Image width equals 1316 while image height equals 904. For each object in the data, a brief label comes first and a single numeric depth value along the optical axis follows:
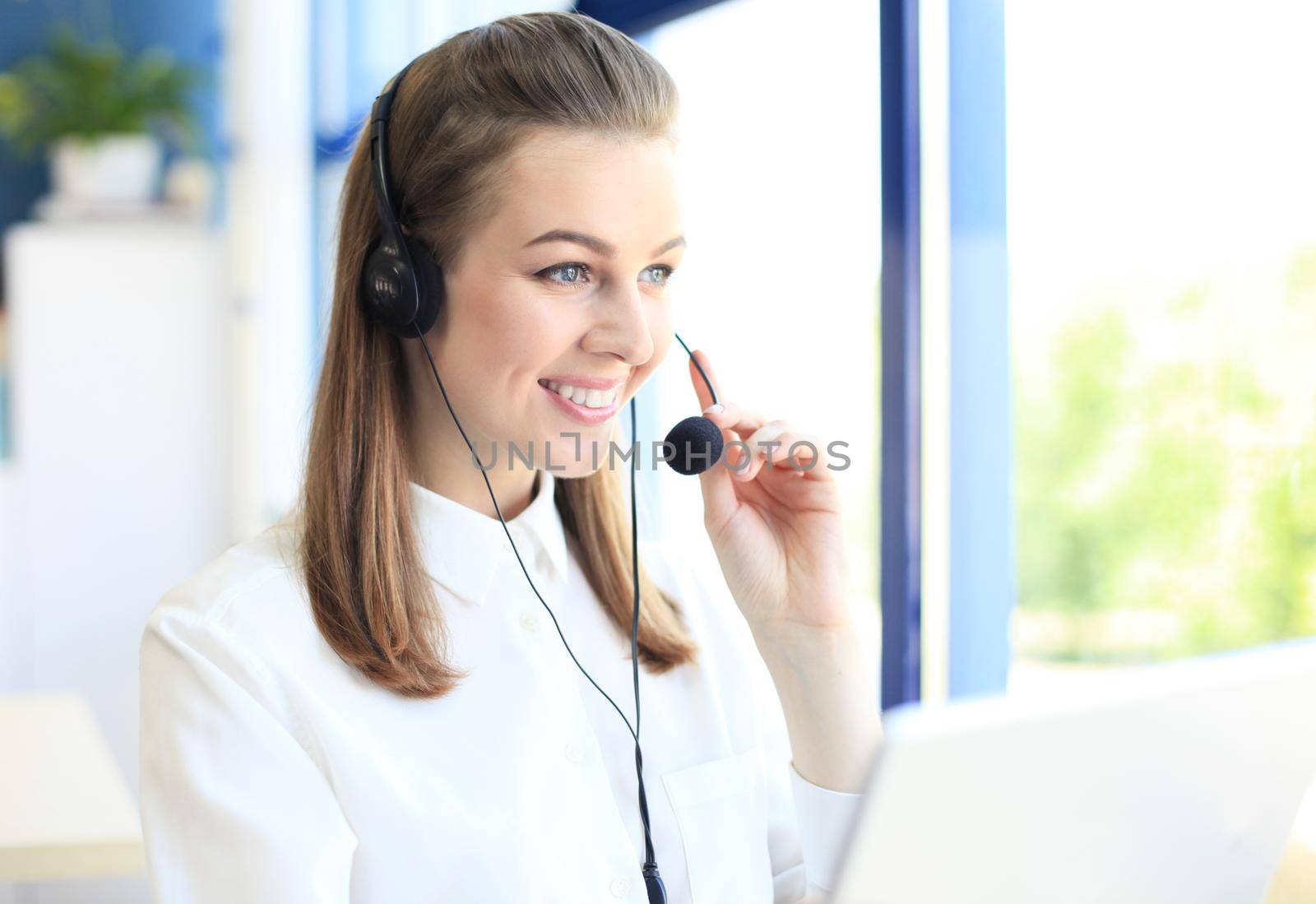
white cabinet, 3.25
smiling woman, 0.93
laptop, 0.52
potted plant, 3.38
